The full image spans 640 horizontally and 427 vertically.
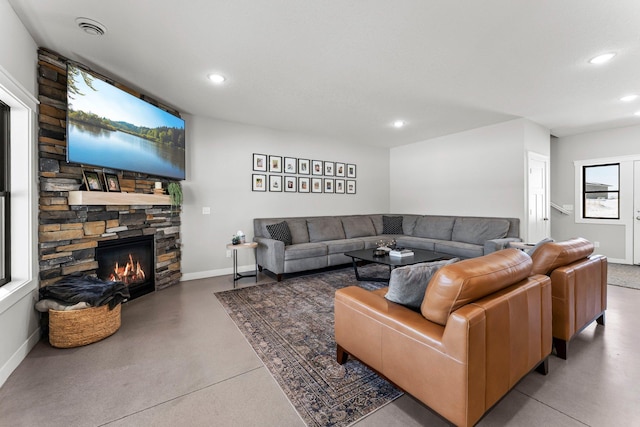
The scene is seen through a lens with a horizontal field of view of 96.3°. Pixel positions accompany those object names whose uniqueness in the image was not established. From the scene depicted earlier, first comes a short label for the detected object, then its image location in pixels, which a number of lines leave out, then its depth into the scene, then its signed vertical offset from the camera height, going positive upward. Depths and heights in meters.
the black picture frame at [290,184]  5.28 +0.54
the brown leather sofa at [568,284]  2.07 -0.55
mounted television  2.62 +0.90
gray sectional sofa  4.32 -0.44
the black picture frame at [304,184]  5.45 +0.55
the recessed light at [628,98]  3.62 +1.46
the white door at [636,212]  5.00 -0.01
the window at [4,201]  2.14 +0.10
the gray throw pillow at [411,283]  1.67 -0.42
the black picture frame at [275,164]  5.09 +0.88
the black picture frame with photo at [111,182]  3.08 +0.35
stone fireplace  2.49 +0.09
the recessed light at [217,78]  3.01 +1.45
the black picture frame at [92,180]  2.83 +0.34
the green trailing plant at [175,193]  3.82 +0.28
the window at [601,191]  5.28 +0.39
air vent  2.14 +1.44
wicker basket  2.28 -0.92
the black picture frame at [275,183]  5.11 +0.54
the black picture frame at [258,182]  4.90 +0.53
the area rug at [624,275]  3.94 -0.97
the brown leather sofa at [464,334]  1.27 -0.63
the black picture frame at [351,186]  6.17 +0.58
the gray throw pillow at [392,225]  6.08 -0.27
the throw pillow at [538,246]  2.22 -0.27
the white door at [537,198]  4.68 +0.24
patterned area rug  1.65 -1.09
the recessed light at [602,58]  2.60 +1.43
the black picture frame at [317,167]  5.61 +0.90
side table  4.00 -0.67
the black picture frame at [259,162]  4.91 +0.88
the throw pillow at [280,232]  4.60 -0.31
